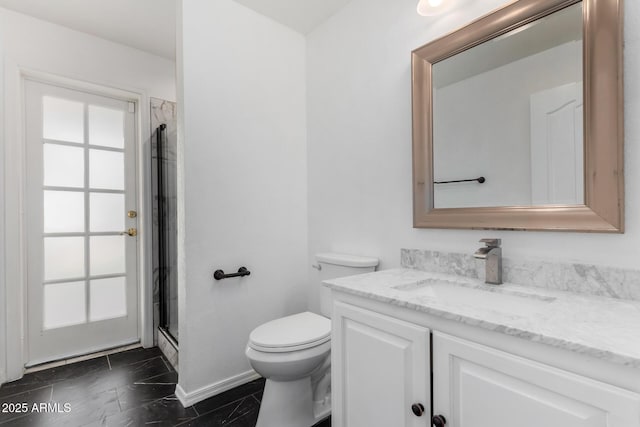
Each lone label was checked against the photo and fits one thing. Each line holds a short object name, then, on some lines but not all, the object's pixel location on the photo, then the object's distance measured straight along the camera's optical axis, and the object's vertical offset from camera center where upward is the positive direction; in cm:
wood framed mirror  101 +35
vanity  64 -36
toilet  141 -68
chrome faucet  119 -19
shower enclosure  234 +0
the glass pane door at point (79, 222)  220 -4
